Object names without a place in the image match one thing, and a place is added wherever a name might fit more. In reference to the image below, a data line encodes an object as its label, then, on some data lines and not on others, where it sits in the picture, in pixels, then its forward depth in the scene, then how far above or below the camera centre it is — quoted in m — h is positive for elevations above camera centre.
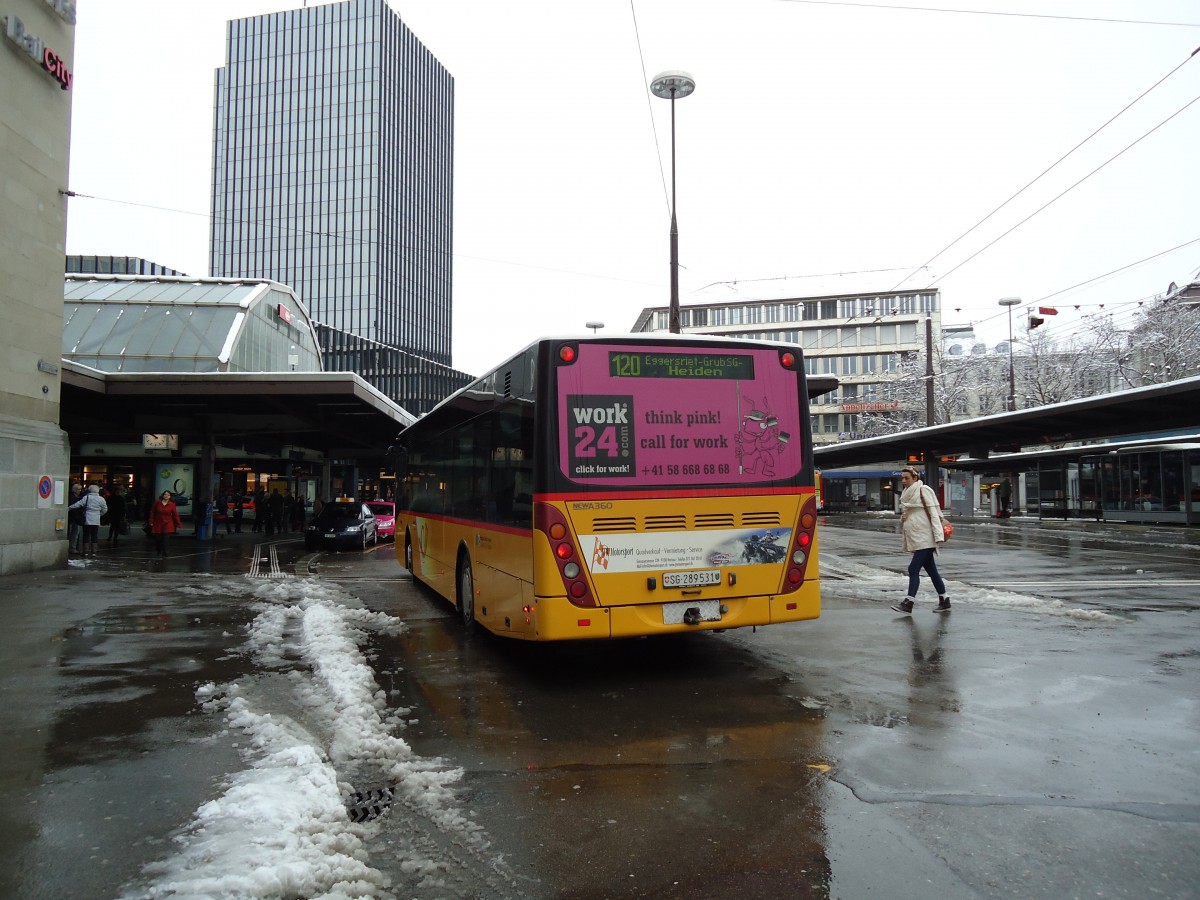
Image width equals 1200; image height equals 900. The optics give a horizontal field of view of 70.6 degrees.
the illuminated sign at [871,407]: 63.41 +7.30
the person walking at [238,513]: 35.34 -0.89
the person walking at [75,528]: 21.08 -0.92
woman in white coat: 10.81 -0.55
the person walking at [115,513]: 26.53 -0.66
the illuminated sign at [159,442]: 29.91 +1.78
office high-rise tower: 124.81 +49.55
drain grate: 4.25 -1.62
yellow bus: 6.91 +0.01
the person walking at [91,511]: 20.52 -0.46
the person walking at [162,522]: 21.88 -0.77
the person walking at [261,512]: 34.69 -0.85
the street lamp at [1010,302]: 34.88 +7.81
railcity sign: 15.39 +8.34
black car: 25.41 -1.12
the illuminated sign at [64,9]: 16.56 +9.55
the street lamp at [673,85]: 16.80 +8.13
